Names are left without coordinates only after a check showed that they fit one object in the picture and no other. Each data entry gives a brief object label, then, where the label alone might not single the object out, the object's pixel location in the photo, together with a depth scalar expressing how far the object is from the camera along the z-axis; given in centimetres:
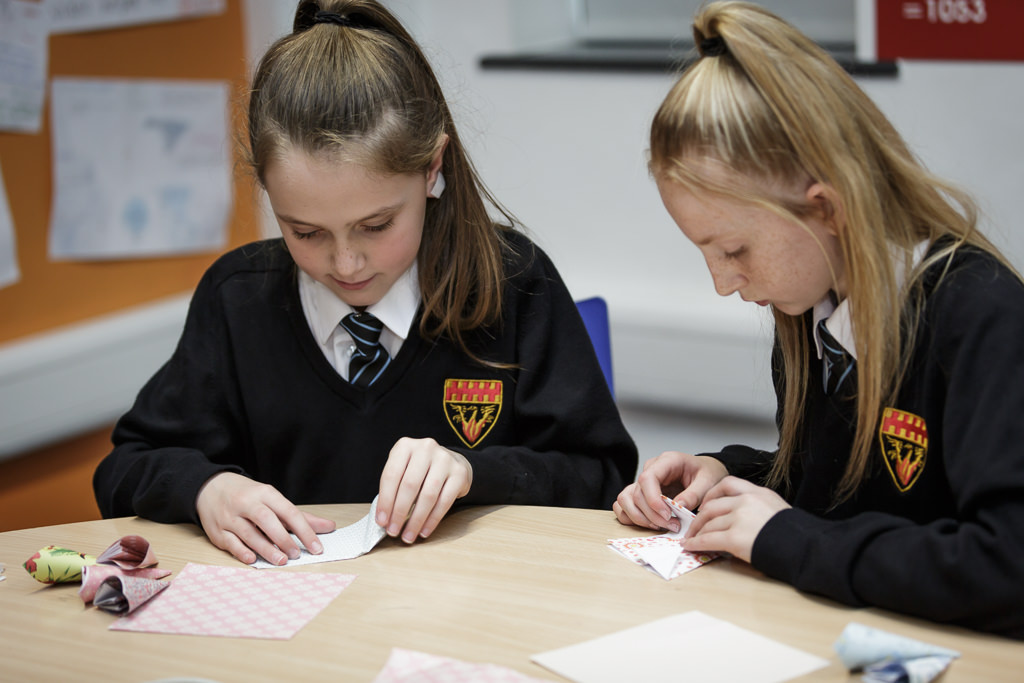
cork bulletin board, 241
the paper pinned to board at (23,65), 232
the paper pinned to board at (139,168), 251
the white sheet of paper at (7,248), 235
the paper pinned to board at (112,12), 244
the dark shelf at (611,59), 260
